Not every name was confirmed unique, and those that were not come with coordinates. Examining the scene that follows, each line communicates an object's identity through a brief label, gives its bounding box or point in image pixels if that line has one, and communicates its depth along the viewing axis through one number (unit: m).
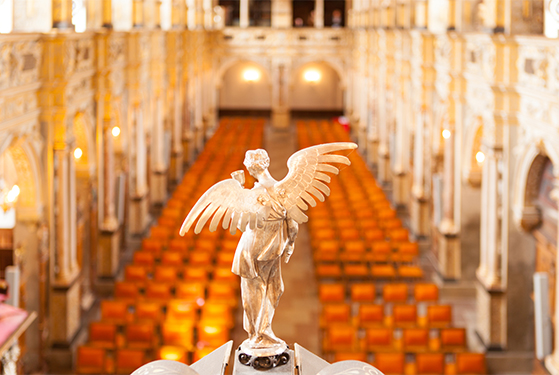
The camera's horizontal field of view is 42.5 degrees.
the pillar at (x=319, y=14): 38.84
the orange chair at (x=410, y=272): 16.09
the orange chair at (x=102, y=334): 12.60
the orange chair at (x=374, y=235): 17.83
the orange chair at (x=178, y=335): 12.59
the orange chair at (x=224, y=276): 15.09
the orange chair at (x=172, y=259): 15.91
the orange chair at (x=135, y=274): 15.20
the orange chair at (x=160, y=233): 17.62
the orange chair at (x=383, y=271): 16.33
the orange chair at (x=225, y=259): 15.89
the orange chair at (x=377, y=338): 12.58
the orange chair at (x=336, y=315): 13.41
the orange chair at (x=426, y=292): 14.60
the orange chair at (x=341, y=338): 12.45
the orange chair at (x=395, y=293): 14.66
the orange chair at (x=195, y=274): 15.16
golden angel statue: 5.08
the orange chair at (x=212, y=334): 12.55
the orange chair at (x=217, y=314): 13.00
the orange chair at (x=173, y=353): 11.81
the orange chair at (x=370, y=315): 13.46
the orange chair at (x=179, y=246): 16.77
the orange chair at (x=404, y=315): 13.45
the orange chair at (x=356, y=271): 16.30
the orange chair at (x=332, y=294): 14.41
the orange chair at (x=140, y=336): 12.61
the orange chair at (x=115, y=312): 13.48
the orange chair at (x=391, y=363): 11.59
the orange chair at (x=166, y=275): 15.03
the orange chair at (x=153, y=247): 16.71
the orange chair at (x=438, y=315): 13.40
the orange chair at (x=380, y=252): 16.97
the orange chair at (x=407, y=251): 17.05
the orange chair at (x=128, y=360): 11.84
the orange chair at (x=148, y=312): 13.40
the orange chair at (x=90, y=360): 11.95
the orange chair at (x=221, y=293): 14.32
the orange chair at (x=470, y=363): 11.77
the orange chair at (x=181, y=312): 13.19
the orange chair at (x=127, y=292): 14.38
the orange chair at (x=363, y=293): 14.52
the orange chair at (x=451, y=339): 12.69
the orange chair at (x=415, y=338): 12.63
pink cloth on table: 8.59
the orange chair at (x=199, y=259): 16.06
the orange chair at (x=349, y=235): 17.97
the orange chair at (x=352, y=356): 11.35
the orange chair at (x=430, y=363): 11.79
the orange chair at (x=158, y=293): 14.36
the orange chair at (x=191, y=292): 14.15
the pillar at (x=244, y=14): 38.20
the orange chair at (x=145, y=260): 15.92
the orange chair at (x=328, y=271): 16.16
